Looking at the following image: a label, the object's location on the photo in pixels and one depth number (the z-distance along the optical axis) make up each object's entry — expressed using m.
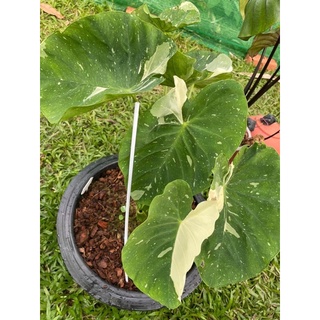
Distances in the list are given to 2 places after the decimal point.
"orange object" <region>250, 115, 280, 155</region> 1.63
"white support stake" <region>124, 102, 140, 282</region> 0.85
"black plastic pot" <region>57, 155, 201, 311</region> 1.10
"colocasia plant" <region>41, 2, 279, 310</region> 0.78
